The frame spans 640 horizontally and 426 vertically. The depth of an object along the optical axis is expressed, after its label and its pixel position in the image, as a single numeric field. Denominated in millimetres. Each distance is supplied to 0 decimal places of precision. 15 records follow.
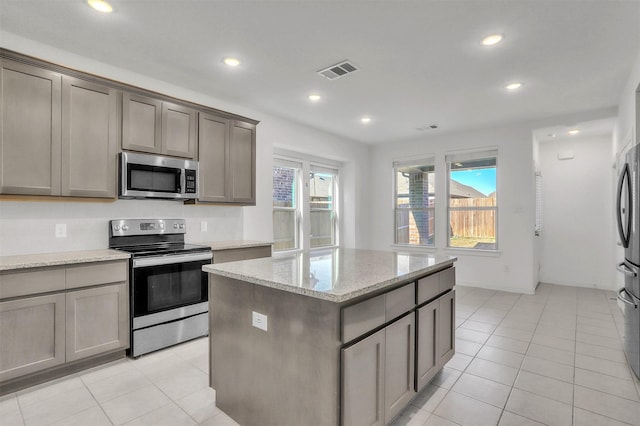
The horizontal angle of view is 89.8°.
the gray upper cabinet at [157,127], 2941
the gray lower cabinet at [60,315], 2170
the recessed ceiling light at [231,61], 2951
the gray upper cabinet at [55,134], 2354
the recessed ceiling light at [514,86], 3527
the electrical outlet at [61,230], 2779
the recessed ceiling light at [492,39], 2555
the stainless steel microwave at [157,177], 2898
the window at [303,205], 5079
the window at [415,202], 6082
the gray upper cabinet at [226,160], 3537
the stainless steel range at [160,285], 2729
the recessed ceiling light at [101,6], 2152
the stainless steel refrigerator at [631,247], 2357
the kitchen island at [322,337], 1438
